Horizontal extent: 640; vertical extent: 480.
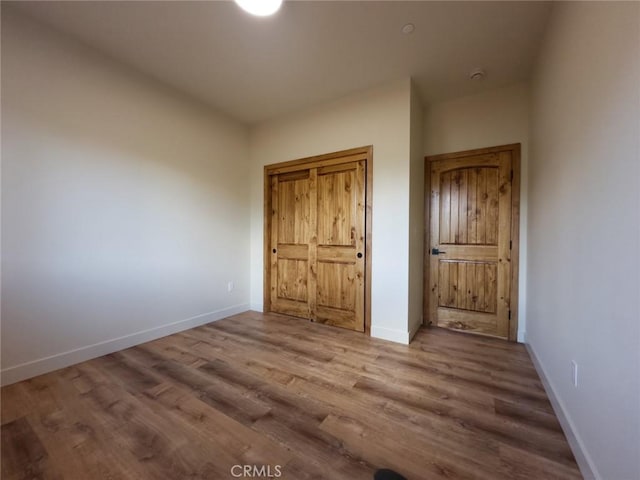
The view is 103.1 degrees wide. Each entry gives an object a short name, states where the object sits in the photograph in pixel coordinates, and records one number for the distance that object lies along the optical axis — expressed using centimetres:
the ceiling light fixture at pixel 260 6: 166
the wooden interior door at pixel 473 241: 276
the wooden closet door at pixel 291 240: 338
